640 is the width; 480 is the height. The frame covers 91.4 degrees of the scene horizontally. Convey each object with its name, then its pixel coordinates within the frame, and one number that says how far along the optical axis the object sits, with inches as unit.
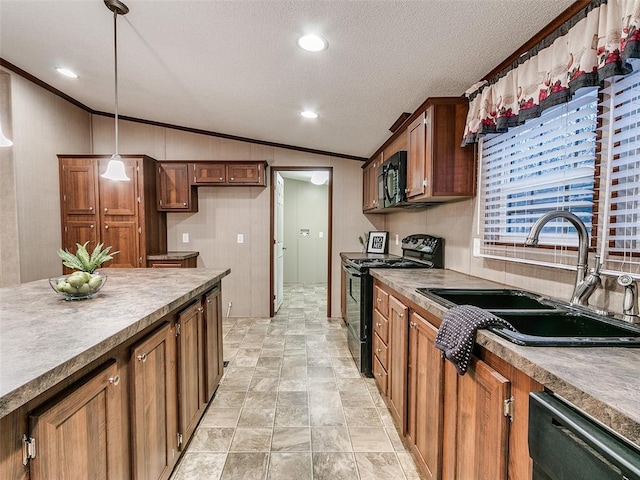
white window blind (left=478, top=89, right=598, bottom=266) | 53.5
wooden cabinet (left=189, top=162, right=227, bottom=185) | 164.1
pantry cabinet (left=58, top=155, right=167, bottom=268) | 147.0
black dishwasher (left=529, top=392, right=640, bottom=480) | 22.6
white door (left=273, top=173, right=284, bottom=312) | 182.5
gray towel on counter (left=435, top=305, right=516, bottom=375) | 41.3
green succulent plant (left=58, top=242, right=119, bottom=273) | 62.3
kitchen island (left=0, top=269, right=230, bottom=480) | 29.6
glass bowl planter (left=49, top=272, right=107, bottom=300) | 56.6
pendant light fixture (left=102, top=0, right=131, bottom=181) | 90.7
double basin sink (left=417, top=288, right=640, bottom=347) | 35.6
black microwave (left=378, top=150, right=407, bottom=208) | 104.7
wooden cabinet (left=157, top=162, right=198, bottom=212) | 163.5
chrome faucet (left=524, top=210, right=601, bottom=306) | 47.8
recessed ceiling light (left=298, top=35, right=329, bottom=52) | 71.8
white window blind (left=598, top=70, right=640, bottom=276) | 44.5
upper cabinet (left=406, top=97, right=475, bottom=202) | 83.2
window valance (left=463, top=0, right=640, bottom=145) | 42.4
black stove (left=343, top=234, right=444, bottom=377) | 106.5
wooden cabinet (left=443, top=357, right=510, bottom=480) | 37.9
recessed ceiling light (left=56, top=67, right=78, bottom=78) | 117.1
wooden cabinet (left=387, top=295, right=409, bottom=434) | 71.3
